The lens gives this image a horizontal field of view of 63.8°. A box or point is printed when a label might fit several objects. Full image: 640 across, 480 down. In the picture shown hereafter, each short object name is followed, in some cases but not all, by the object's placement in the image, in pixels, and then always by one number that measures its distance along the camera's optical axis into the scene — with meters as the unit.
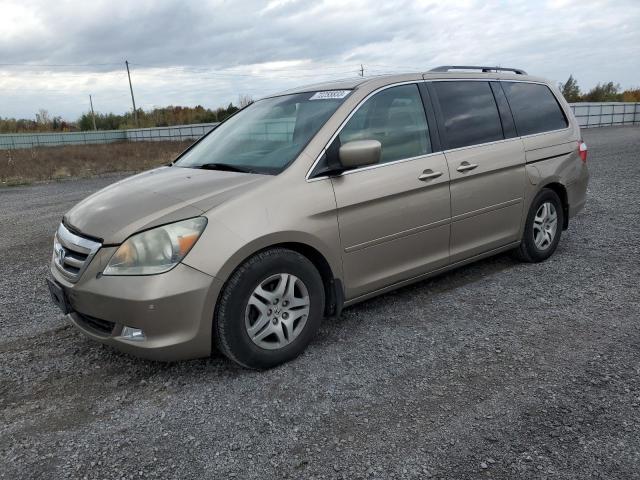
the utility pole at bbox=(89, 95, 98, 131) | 72.31
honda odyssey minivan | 2.83
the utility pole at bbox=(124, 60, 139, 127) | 59.84
